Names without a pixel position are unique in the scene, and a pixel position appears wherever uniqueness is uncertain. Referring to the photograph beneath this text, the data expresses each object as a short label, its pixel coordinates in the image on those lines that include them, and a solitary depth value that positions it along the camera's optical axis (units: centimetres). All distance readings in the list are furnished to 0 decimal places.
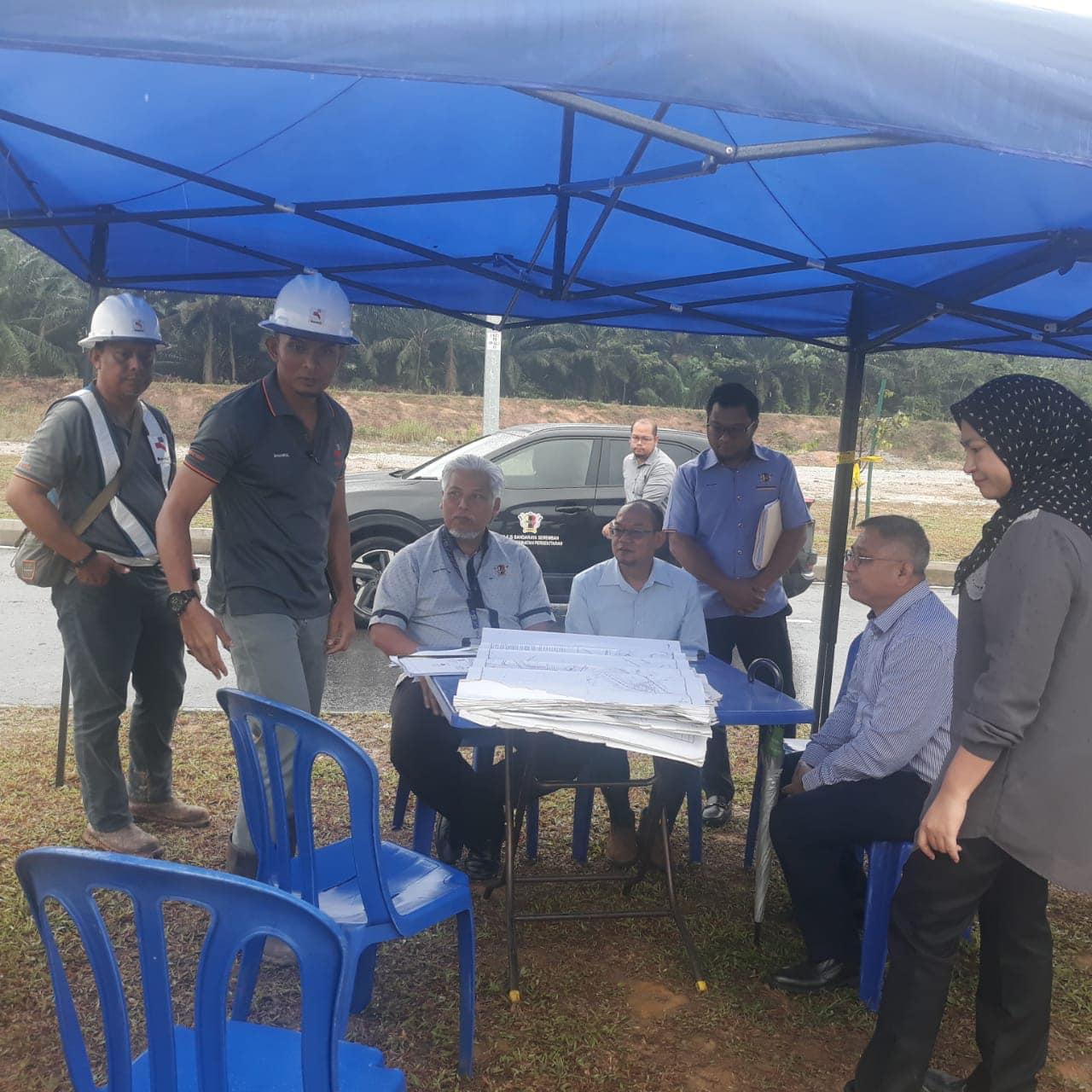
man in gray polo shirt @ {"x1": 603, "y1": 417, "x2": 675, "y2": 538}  751
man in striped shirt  293
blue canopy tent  165
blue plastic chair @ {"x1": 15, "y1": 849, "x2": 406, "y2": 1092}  130
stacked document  242
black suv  816
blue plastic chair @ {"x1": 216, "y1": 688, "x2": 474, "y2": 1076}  221
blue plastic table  285
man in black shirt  296
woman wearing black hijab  191
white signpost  1176
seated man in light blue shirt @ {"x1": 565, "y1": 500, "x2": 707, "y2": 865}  373
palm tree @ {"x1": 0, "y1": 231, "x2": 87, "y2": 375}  3384
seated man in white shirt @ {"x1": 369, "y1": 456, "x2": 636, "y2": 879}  350
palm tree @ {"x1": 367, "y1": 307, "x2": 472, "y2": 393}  3859
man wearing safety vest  341
